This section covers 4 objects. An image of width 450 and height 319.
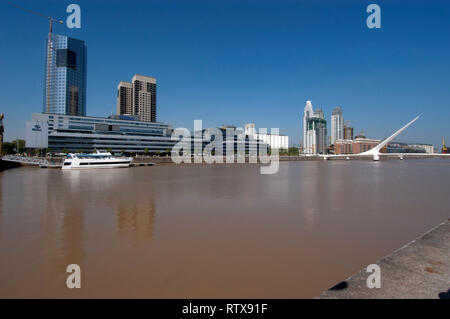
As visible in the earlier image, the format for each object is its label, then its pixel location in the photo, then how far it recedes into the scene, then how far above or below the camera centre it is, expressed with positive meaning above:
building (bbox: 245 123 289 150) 186.54 +19.88
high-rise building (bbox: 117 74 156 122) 193.25 +52.90
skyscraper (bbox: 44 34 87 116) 165.00 +59.95
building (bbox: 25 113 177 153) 86.94 +12.35
